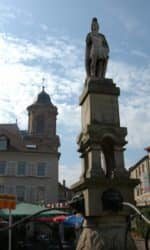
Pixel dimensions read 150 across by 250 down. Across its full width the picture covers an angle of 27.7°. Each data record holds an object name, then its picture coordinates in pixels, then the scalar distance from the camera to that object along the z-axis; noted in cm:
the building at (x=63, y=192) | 4497
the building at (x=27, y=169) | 3209
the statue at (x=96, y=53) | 635
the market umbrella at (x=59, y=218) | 1552
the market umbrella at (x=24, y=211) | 1291
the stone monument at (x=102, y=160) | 511
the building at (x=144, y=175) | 3911
